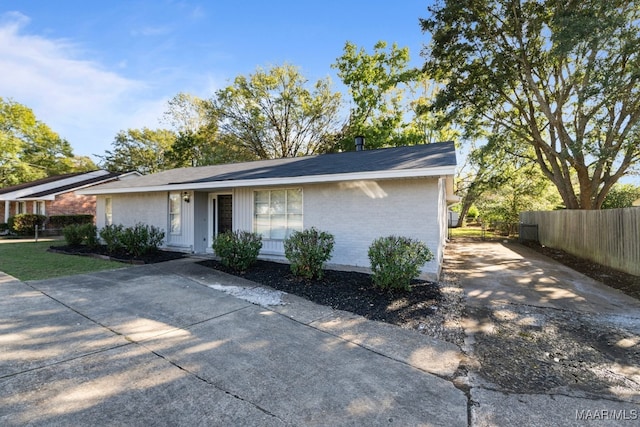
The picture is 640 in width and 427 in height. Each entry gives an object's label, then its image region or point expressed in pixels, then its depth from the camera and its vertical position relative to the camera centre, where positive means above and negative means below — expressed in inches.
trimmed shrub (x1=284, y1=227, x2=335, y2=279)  270.5 -33.3
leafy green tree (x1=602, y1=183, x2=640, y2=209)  753.6 +43.9
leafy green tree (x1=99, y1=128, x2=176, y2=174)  1238.3 +265.4
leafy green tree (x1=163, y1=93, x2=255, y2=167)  1002.7 +271.3
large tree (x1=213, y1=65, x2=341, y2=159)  971.3 +325.6
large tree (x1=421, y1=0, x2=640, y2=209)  410.0 +228.2
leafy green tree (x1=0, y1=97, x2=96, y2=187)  1032.2 +248.2
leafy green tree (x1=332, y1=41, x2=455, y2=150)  897.5 +366.6
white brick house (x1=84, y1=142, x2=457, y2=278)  286.0 +18.0
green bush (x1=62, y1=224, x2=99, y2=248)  458.3 -30.4
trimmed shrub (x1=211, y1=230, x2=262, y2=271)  305.7 -34.4
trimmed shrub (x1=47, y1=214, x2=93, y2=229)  745.6 -12.5
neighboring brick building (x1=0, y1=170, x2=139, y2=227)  722.2 +44.0
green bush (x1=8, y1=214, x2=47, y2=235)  691.4 -18.3
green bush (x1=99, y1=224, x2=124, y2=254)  404.5 -29.1
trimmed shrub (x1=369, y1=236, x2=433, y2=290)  230.1 -35.0
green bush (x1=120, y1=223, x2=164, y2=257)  385.7 -32.0
